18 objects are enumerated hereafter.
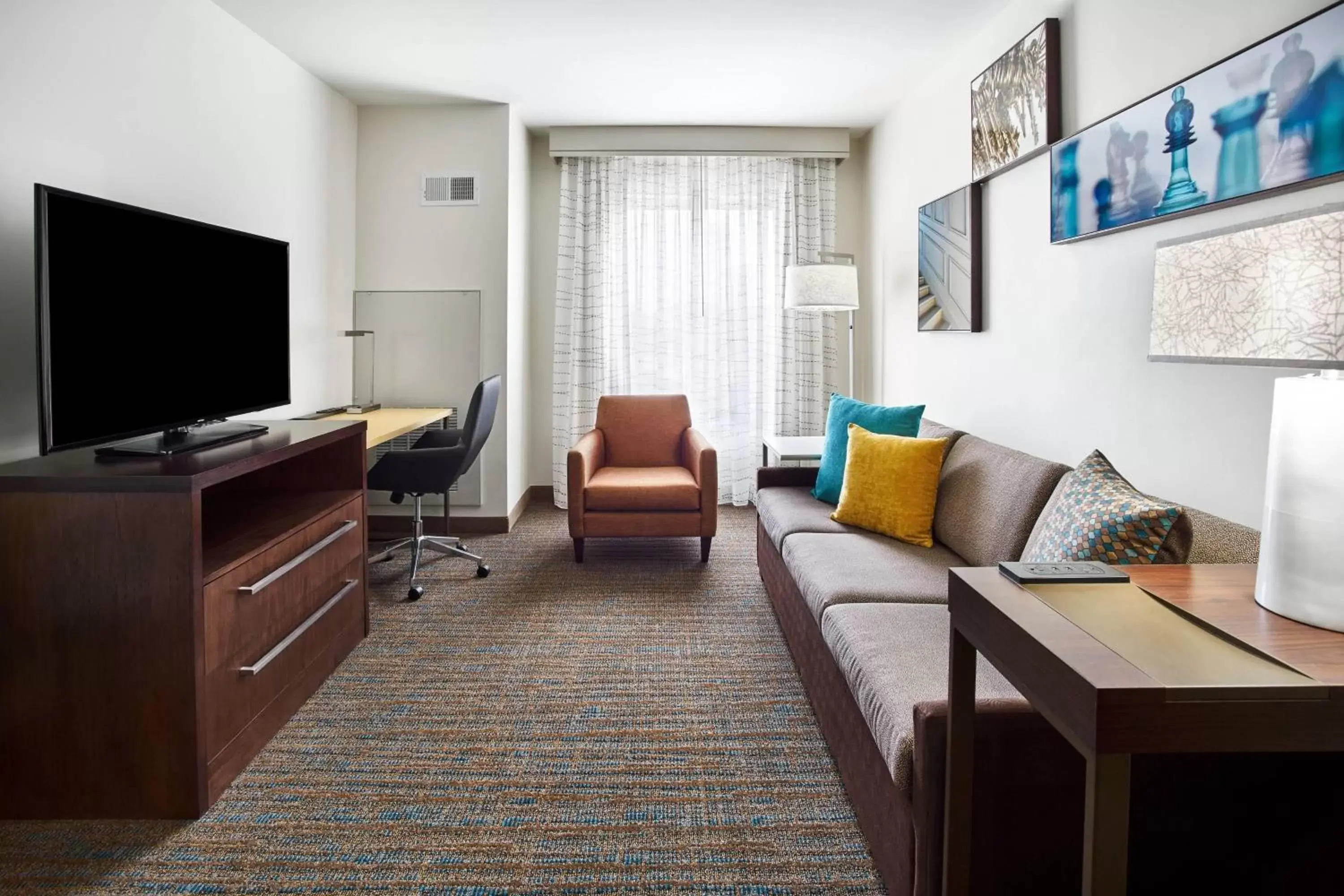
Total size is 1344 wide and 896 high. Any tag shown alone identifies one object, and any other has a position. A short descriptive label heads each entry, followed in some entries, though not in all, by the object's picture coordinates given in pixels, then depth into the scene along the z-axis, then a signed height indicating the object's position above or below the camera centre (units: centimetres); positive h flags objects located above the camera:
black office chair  370 -34
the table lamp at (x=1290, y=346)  94 +7
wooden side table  92 -34
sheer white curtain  539 +69
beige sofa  132 -59
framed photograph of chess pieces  170 +67
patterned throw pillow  166 -27
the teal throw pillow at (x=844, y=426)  330 -12
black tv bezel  180 +17
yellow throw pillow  285 -33
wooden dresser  181 -59
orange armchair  401 -52
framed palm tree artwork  285 +115
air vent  467 +117
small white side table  390 -26
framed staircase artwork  356 +65
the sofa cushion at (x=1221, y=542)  167 -30
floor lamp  455 +63
